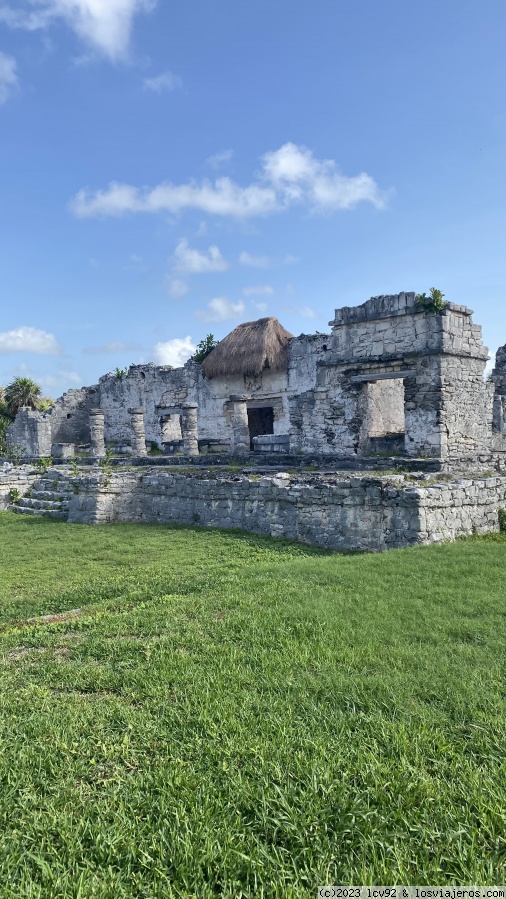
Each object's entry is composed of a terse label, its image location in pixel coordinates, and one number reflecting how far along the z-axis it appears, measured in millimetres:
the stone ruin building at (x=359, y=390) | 11195
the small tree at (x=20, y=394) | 28922
